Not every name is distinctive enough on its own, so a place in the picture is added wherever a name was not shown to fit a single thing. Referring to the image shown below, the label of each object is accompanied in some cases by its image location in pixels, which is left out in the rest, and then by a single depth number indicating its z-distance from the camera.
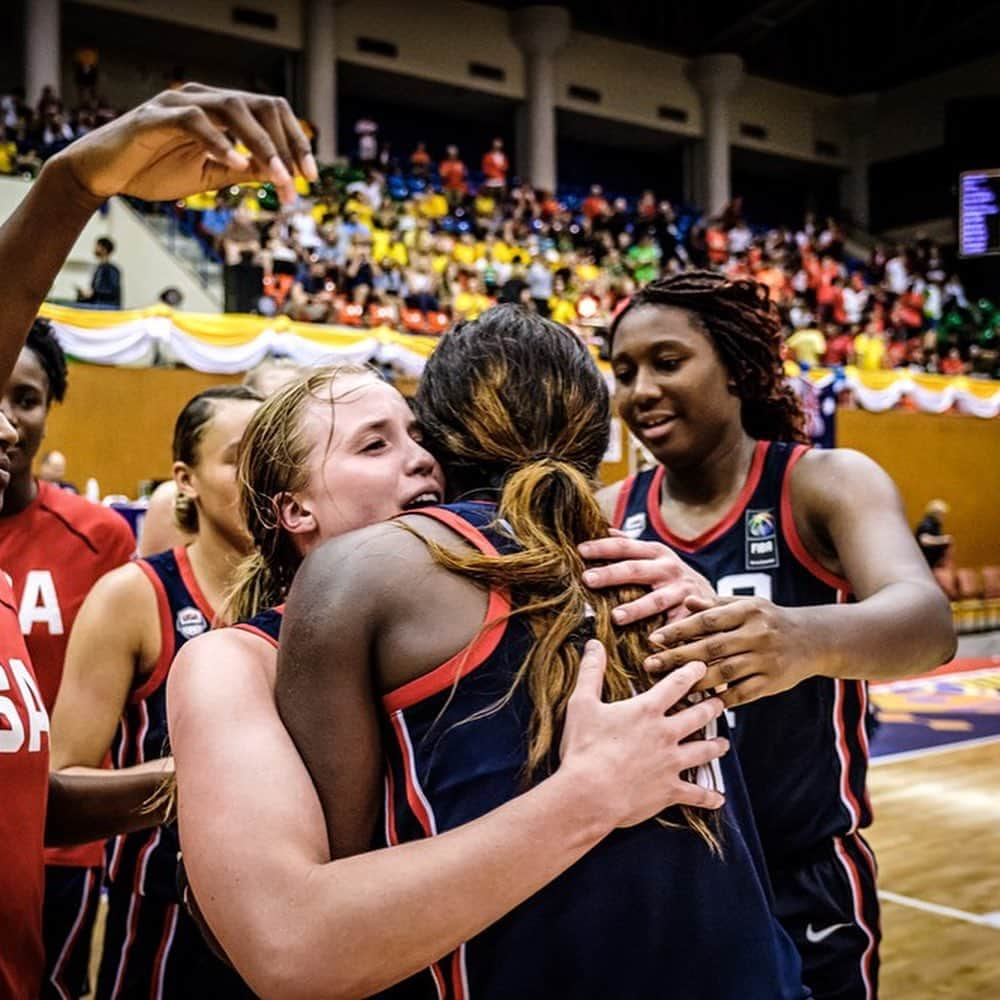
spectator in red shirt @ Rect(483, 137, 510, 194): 19.12
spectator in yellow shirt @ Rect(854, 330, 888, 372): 16.45
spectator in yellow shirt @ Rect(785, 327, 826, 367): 14.09
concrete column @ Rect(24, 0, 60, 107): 15.60
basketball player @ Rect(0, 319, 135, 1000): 2.36
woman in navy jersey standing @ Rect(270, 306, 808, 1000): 1.02
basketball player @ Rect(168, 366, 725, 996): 0.91
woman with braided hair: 1.34
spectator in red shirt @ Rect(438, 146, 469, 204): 17.70
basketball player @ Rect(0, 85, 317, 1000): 1.22
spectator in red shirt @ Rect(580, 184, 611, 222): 19.00
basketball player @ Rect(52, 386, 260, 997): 1.95
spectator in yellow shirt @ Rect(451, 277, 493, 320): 13.52
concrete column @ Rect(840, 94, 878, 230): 25.34
